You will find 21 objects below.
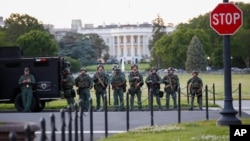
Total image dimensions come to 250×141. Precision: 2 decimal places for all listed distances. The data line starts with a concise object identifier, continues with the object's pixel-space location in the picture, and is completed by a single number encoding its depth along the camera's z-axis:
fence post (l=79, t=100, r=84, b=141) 15.32
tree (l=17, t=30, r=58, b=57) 103.19
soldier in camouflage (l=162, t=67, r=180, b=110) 30.17
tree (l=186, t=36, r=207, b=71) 117.31
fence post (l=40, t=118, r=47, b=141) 8.95
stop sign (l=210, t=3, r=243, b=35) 18.53
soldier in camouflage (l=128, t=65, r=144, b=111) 29.96
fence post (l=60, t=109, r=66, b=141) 11.56
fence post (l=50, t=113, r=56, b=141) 10.13
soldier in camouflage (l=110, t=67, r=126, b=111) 30.25
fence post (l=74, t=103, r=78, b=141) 14.05
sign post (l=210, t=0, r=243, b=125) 18.55
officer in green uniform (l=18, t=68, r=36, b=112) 28.48
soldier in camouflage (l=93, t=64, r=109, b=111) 30.31
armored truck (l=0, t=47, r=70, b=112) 29.81
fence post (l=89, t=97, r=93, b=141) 16.96
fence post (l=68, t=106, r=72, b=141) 12.78
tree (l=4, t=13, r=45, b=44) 118.12
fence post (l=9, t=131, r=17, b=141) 8.13
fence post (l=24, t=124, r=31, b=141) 8.49
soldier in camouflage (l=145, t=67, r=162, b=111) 30.11
